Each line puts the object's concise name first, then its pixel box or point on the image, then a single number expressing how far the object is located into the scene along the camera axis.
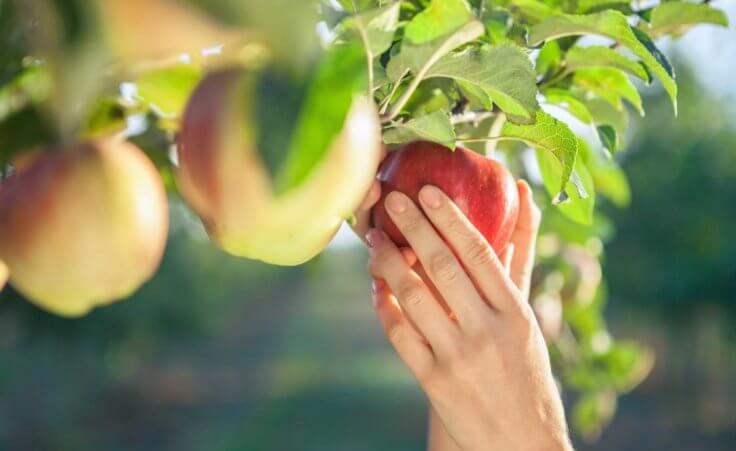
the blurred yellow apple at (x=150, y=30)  0.25
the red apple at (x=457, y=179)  0.66
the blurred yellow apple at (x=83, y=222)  0.31
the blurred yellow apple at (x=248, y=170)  0.27
